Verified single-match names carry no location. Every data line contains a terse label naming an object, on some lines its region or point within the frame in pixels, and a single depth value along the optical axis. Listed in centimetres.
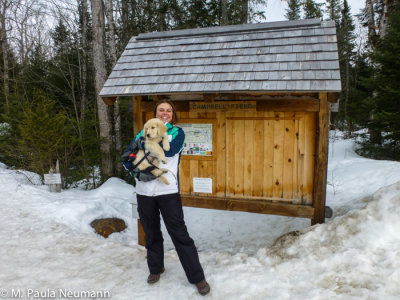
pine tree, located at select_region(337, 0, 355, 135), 1900
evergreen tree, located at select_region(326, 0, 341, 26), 2517
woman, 315
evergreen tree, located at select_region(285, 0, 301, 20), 3139
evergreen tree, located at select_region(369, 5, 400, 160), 848
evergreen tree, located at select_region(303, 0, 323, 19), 1262
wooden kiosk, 429
